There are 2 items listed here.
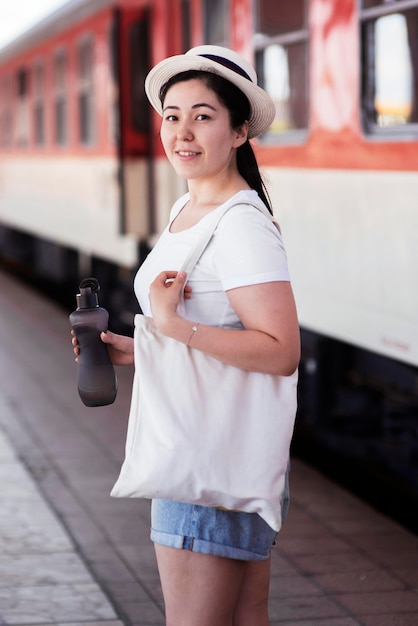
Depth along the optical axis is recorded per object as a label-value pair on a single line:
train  7.44
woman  3.46
